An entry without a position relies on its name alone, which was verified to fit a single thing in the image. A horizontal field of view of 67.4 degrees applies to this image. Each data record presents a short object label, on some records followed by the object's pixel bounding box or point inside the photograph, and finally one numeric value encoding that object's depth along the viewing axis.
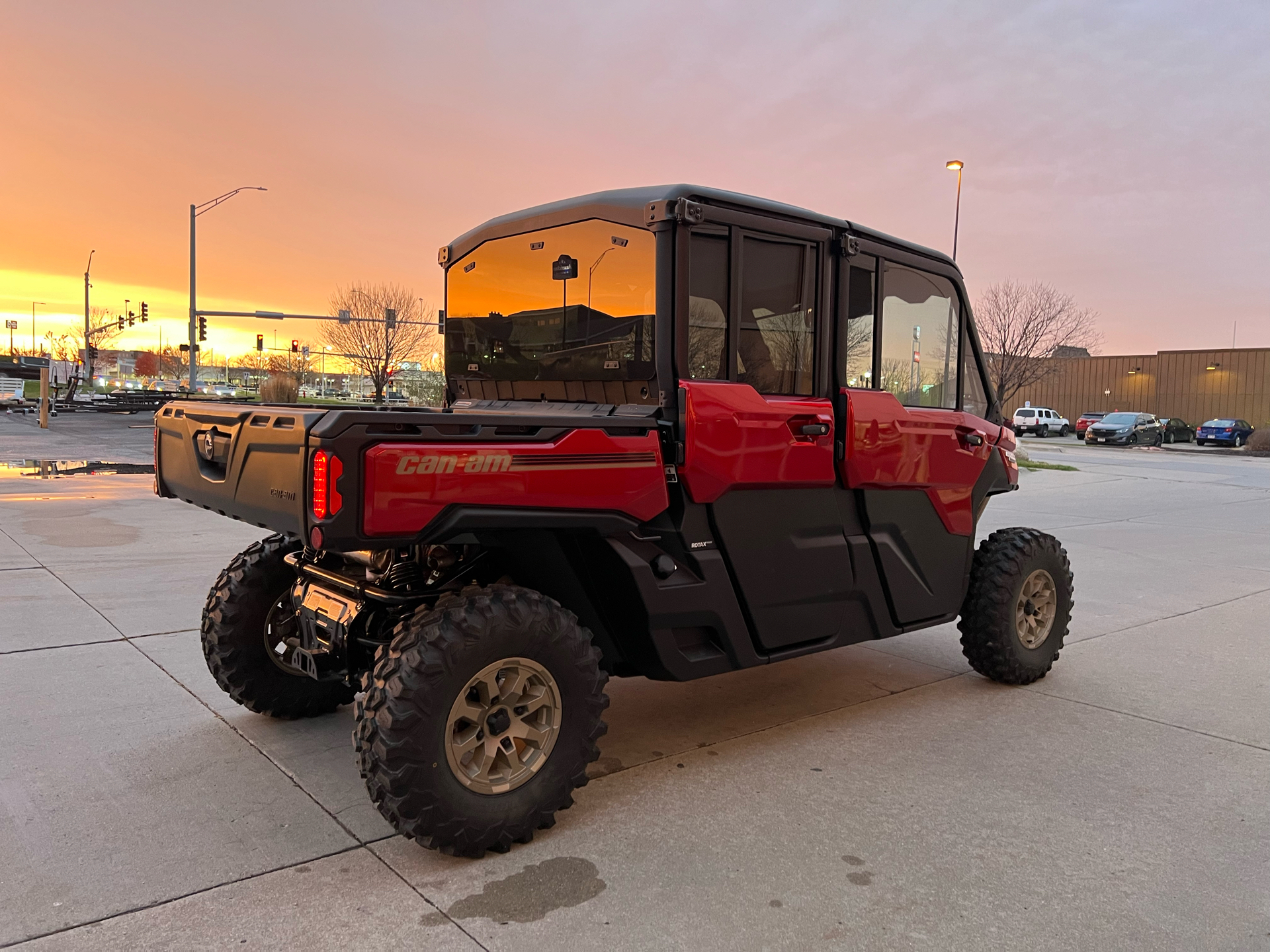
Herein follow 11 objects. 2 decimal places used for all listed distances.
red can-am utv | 3.09
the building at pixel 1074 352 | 62.28
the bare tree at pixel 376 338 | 47.69
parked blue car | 43.16
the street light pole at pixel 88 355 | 61.53
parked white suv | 46.91
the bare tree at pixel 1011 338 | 37.19
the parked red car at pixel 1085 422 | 46.38
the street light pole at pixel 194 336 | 37.50
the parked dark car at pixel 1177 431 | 45.16
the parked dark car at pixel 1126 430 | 40.94
